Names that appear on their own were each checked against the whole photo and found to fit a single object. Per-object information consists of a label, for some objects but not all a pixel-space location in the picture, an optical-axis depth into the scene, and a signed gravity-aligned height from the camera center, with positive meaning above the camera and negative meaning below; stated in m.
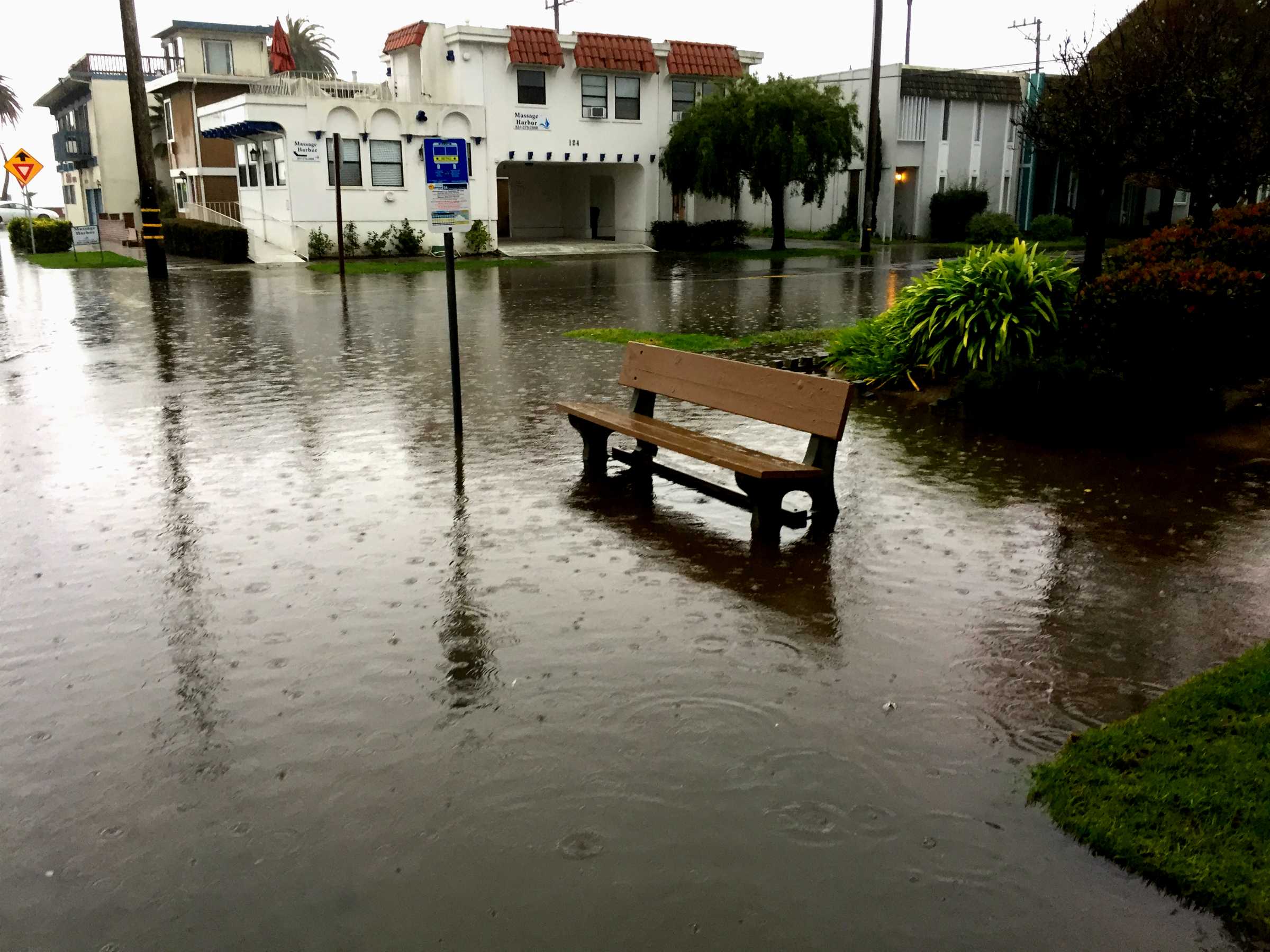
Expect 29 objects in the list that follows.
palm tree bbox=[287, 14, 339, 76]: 90.75 +12.10
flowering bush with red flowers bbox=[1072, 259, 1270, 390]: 8.89 -0.97
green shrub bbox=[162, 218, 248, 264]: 32.72 -1.23
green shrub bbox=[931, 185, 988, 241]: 42.94 -0.29
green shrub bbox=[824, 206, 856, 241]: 45.16 -1.11
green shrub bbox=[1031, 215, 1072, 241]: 42.44 -1.02
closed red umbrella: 35.81 +4.51
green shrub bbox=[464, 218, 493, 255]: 35.72 -1.24
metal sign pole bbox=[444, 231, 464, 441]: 8.36 -1.06
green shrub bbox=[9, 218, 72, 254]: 37.66 -1.20
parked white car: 57.72 -0.66
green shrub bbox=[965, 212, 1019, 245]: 40.16 -0.98
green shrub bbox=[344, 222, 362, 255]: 34.25 -1.23
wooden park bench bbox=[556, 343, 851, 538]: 6.23 -1.42
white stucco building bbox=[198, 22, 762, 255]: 33.75 +2.46
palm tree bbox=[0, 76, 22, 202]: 96.81 +7.91
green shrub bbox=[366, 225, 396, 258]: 34.53 -1.31
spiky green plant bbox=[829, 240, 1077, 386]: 10.13 -1.04
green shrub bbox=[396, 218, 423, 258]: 35.25 -1.23
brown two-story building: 41.38 +4.05
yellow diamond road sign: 32.72 +0.94
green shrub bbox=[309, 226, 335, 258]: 33.41 -1.27
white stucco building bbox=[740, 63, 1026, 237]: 42.97 +2.32
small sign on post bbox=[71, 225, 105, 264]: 37.69 -1.19
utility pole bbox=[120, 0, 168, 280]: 24.97 +1.08
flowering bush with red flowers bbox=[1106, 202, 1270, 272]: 10.23 -0.42
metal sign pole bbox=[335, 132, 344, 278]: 27.77 -0.21
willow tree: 33.84 +1.85
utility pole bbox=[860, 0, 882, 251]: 34.16 +1.31
